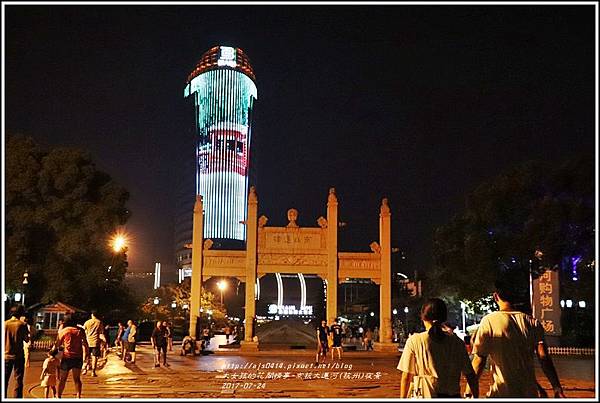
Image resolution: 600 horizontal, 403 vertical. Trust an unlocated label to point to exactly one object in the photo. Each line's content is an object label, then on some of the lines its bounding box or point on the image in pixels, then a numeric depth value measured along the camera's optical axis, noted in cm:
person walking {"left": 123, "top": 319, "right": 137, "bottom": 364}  2155
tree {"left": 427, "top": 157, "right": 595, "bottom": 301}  2939
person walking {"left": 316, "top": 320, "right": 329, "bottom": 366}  2297
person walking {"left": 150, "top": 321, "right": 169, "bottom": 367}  1978
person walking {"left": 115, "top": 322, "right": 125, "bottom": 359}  2228
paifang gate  2906
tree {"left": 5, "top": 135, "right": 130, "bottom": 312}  3111
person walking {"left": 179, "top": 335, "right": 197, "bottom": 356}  2580
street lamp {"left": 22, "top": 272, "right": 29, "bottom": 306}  2741
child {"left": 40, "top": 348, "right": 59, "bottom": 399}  1099
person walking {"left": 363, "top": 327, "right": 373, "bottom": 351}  2984
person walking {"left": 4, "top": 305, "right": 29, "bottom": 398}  998
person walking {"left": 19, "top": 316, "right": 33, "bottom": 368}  1122
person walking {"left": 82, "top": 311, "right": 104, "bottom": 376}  1608
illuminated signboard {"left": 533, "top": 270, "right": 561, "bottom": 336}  2669
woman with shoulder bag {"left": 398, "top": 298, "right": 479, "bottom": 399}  544
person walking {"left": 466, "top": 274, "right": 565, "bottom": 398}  575
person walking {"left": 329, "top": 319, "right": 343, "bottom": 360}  2400
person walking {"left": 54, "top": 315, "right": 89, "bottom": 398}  1043
